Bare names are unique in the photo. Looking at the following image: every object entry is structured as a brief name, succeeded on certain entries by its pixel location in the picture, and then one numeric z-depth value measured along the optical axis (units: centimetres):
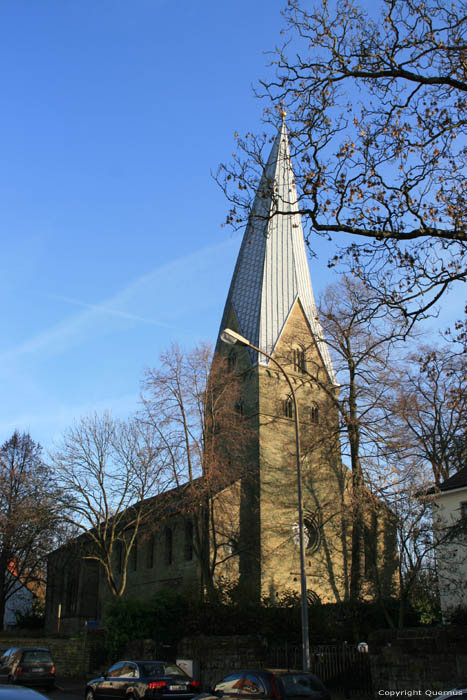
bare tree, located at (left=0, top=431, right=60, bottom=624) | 2783
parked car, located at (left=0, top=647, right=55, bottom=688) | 1984
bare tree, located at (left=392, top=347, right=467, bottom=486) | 2812
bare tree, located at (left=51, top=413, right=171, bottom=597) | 2859
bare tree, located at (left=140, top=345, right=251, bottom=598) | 2827
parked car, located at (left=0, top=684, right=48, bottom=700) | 531
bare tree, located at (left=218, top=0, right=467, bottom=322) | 1148
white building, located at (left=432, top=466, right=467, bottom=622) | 2373
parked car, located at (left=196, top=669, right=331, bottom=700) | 1110
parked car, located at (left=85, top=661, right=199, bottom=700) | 1405
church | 3109
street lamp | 1454
